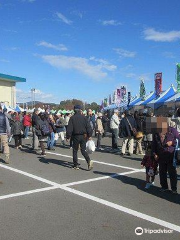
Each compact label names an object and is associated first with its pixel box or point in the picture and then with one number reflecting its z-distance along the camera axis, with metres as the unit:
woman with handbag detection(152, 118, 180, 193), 6.27
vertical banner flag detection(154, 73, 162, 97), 27.28
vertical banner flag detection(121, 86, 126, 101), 39.44
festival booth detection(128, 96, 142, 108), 30.68
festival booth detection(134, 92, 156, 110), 27.45
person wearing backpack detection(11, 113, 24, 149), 14.62
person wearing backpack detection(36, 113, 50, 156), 12.20
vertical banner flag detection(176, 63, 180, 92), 22.25
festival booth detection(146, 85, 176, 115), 23.64
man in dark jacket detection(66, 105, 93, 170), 8.94
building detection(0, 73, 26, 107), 33.52
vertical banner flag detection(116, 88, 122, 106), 39.65
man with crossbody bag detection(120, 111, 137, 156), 12.08
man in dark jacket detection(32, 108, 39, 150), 12.75
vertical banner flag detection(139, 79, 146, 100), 32.26
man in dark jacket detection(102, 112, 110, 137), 20.32
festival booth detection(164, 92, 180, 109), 20.84
